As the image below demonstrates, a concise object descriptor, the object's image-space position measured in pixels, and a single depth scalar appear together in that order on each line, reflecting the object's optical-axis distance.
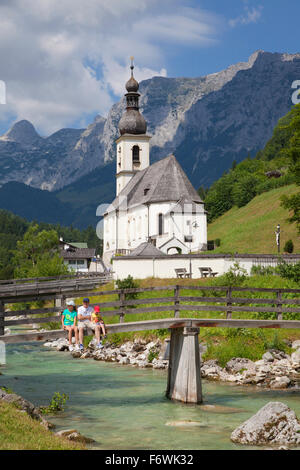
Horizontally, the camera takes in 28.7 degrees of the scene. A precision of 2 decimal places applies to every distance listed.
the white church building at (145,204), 68.44
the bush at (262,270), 42.56
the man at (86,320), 18.19
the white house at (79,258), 118.88
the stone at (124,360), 29.93
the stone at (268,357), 26.41
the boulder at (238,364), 25.66
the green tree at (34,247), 106.01
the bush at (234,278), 40.31
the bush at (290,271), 38.31
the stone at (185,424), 16.62
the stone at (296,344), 28.02
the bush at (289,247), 60.66
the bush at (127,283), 47.40
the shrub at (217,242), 80.19
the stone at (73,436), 14.17
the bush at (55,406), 18.50
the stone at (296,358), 25.93
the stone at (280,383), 22.41
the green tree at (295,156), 38.34
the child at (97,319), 18.25
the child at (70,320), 18.14
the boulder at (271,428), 14.45
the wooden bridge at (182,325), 18.59
